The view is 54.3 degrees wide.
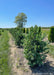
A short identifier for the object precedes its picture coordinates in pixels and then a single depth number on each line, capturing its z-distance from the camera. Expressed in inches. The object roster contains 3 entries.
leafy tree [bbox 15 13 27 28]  1249.3
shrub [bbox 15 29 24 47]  186.4
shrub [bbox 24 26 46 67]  80.4
